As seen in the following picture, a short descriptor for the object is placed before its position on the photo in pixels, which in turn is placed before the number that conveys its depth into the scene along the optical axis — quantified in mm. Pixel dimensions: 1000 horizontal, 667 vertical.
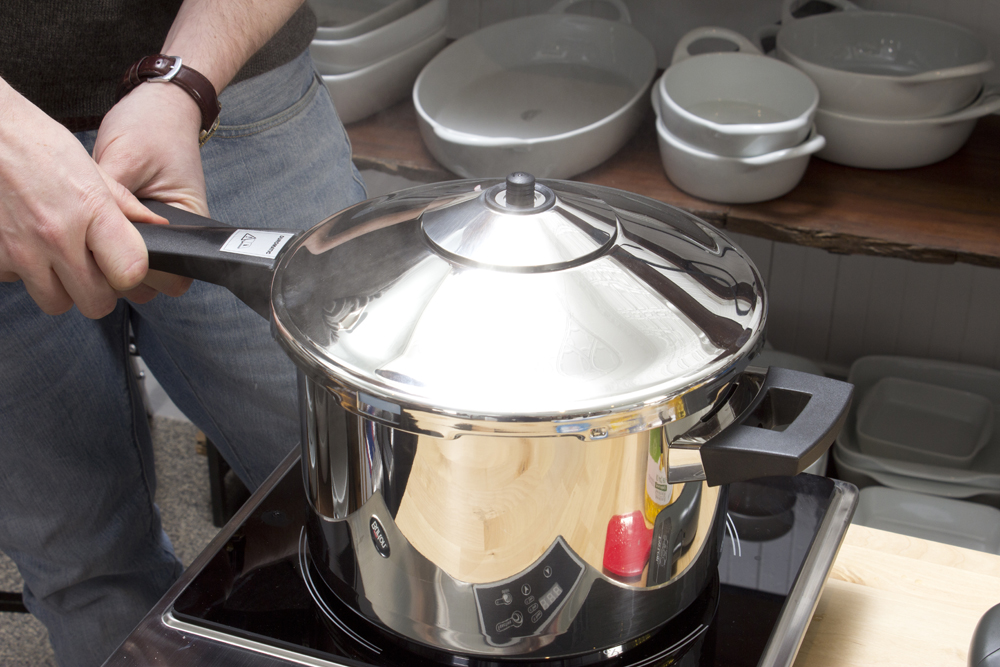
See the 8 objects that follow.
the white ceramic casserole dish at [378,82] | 1283
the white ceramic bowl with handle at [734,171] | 1052
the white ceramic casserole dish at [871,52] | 1097
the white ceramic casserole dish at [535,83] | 1195
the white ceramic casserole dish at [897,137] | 1089
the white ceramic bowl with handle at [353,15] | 1308
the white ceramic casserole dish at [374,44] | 1283
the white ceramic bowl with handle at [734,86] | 1185
